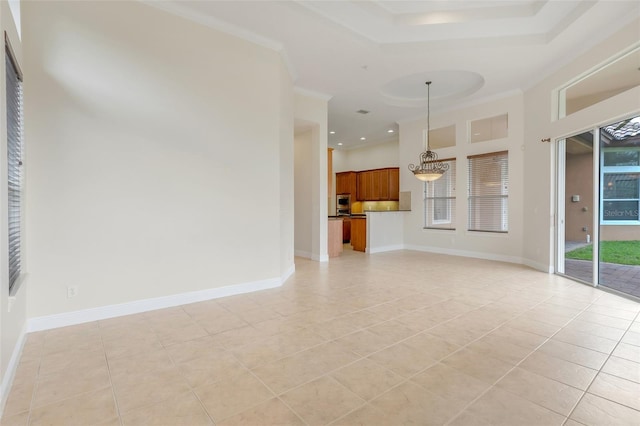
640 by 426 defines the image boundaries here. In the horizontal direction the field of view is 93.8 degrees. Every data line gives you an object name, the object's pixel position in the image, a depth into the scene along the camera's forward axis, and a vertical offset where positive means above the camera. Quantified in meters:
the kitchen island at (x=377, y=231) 7.89 -0.74
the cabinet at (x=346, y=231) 10.20 -0.91
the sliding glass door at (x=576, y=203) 4.64 -0.02
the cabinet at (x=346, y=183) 11.22 +0.83
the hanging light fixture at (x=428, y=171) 6.51 +0.71
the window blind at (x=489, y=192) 6.56 +0.25
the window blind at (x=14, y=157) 2.38 +0.43
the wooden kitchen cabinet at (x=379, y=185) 9.78 +0.66
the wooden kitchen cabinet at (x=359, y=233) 8.09 -0.80
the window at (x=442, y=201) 7.57 +0.06
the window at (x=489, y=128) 6.52 +1.69
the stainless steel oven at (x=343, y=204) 11.41 +0.01
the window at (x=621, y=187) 3.98 +0.21
